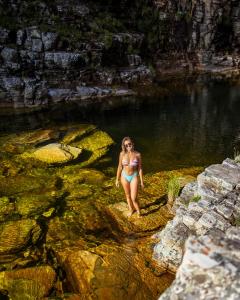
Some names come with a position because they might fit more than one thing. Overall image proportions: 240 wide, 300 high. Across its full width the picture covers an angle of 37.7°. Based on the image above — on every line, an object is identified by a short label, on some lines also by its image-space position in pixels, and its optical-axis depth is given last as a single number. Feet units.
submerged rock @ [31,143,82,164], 61.67
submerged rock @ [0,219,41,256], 35.68
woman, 36.19
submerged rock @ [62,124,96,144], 75.31
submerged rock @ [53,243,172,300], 28.96
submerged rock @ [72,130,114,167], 65.16
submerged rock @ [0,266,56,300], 29.25
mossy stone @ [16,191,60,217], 43.08
